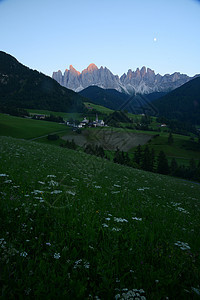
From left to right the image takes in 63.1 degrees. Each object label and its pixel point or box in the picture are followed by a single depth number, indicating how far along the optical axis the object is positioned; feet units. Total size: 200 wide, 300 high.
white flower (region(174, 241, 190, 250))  13.38
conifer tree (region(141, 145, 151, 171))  277.70
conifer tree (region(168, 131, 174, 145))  420.77
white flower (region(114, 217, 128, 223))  16.25
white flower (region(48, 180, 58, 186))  24.80
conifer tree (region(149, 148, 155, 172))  280.18
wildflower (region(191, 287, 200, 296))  8.77
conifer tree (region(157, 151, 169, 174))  274.98
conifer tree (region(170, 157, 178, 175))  278.05
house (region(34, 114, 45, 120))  568.41
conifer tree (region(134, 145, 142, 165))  291.99
